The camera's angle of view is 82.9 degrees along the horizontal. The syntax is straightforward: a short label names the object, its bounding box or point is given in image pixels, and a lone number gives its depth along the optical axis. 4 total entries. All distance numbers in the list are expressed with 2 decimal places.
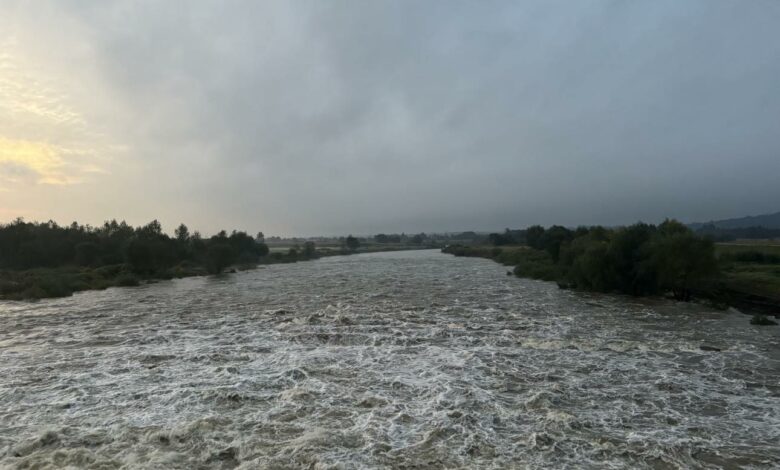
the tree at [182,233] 95.69
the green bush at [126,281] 54.81
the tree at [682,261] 35.47
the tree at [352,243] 193.88
